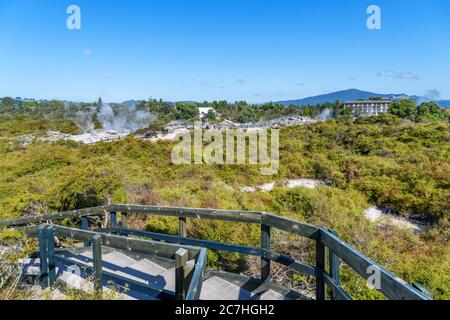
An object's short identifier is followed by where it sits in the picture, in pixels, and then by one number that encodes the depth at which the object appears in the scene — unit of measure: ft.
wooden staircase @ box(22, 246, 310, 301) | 9.47
